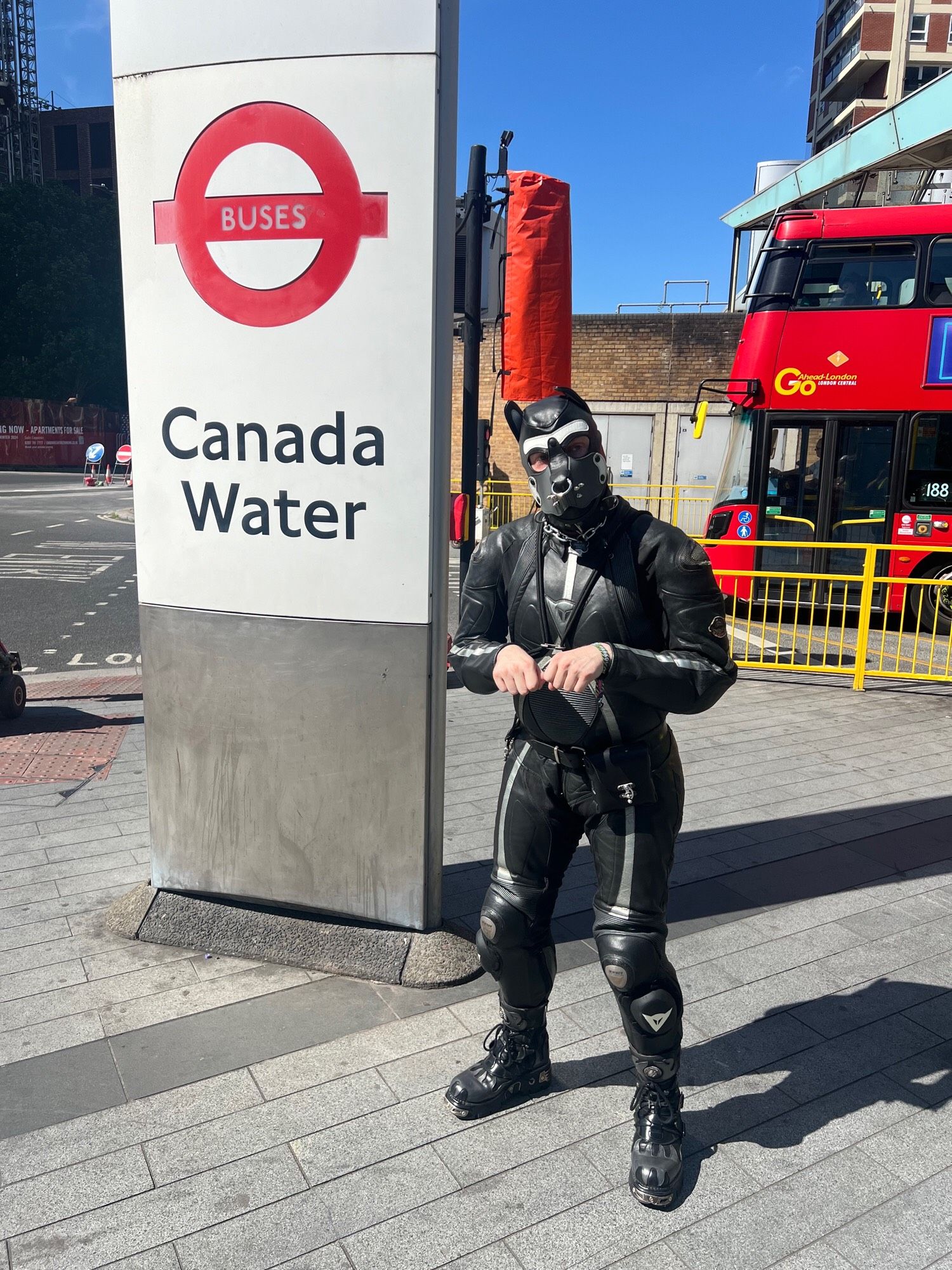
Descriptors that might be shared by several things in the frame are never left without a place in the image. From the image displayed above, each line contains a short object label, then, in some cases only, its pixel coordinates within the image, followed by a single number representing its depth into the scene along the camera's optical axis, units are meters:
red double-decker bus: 10.55
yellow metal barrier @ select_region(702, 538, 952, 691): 8.30
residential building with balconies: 47.88
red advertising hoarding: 44.16
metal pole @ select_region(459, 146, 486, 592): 7.20
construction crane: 58.00
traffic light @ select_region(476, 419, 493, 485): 10.73
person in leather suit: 2.38
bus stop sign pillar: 3.05
